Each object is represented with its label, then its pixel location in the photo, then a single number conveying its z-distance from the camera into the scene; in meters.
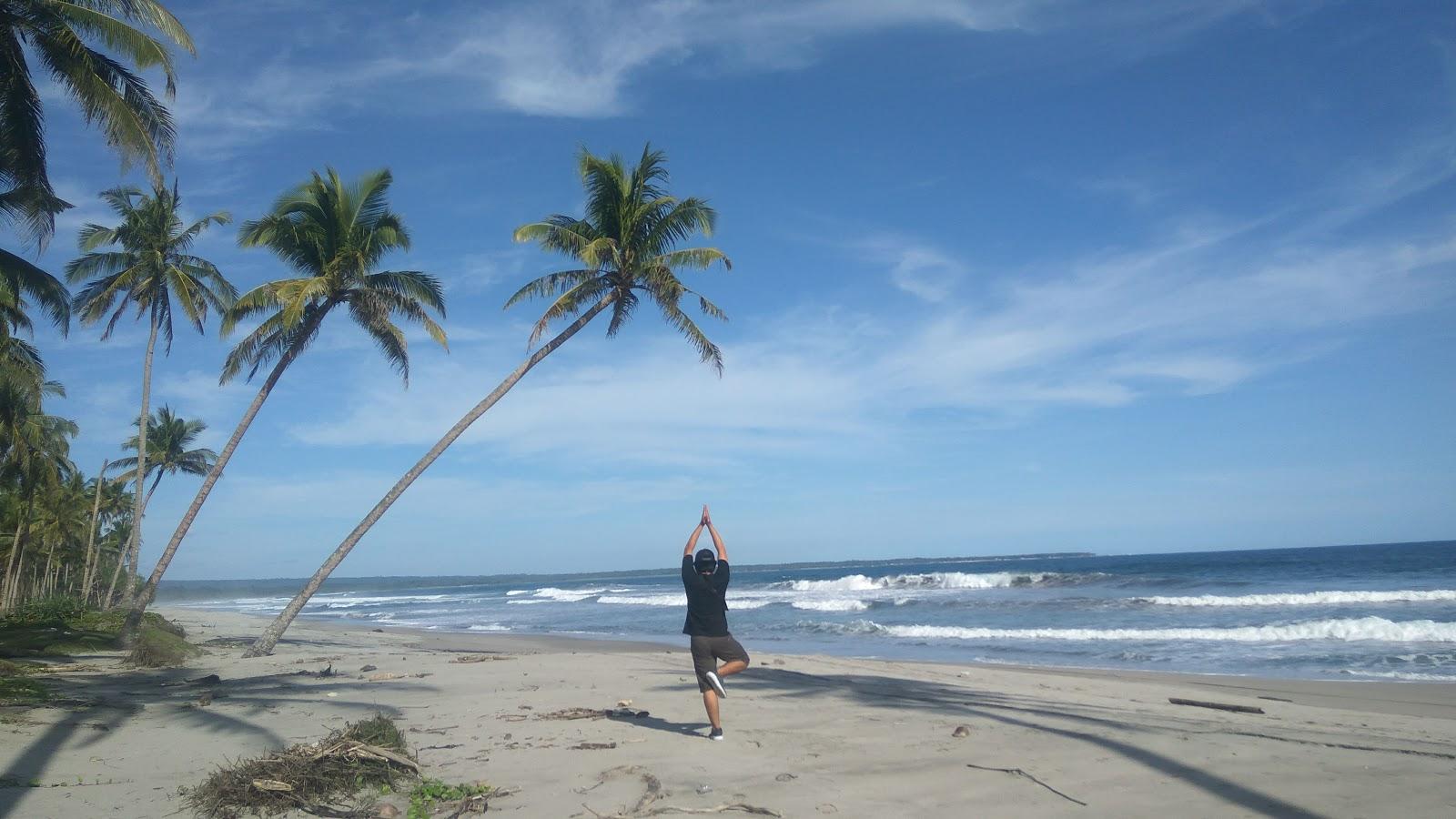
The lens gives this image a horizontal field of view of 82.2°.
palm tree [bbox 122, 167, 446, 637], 16.17
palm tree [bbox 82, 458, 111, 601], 33.09
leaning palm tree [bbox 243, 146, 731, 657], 16.52
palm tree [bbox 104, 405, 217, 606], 32.09
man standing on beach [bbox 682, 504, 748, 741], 6.71
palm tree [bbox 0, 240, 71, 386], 12.17
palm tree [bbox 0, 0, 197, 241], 9.27
